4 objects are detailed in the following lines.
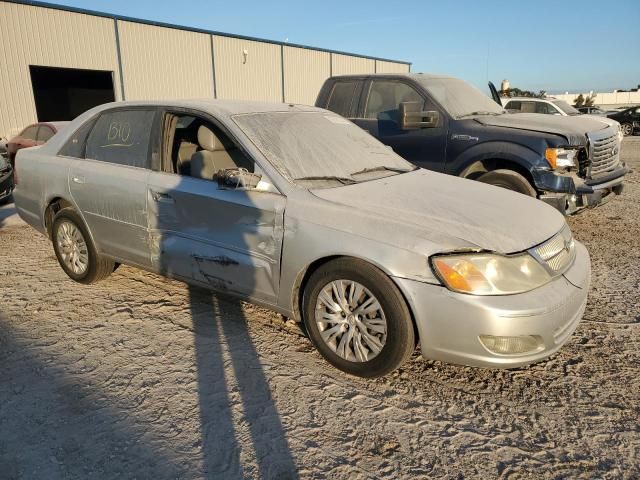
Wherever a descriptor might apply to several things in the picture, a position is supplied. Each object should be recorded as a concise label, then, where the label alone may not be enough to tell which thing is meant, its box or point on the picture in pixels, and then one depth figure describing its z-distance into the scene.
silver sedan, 2.67
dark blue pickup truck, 5.38
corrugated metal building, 16.19
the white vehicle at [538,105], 13.67
